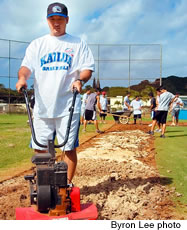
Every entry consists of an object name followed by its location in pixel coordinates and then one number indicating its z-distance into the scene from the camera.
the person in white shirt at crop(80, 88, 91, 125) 16.39
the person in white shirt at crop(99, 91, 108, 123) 19.97
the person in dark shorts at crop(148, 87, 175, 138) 12.41
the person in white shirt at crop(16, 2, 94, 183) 3.74
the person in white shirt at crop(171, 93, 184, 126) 19.28
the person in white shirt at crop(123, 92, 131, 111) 20.86
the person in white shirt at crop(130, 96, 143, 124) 19.53
